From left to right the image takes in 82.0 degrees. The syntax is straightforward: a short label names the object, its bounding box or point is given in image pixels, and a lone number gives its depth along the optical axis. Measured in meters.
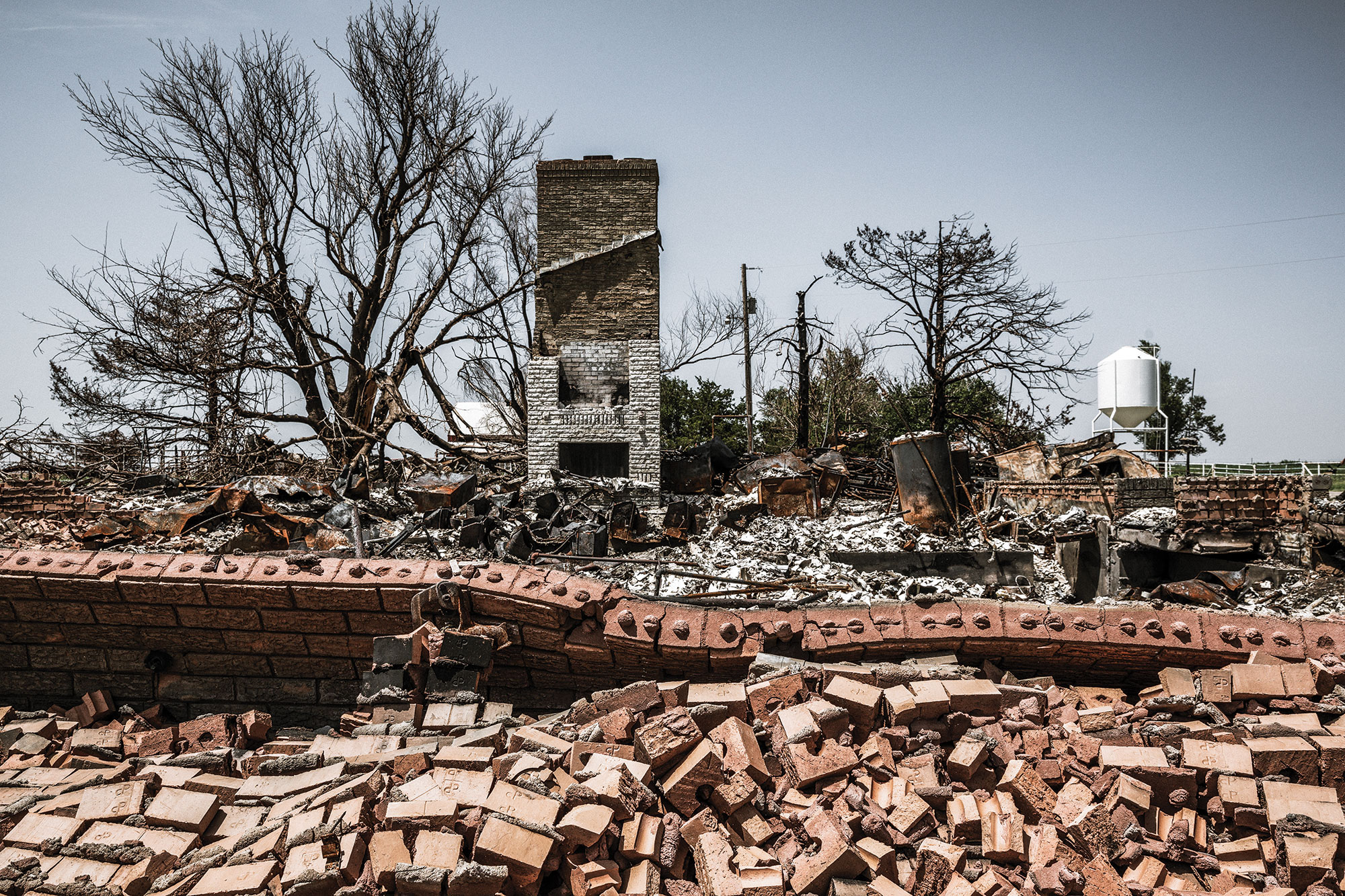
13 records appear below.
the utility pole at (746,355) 22.45
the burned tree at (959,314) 18.39
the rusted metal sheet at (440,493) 10.37
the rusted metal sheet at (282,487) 10.39
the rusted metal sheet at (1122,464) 13.91
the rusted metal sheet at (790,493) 11.92
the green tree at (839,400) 24.61
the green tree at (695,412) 26.97
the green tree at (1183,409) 35.69
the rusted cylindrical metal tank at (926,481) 10.31
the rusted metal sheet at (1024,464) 13.67
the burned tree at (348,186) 17.12
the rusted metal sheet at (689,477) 14.52
